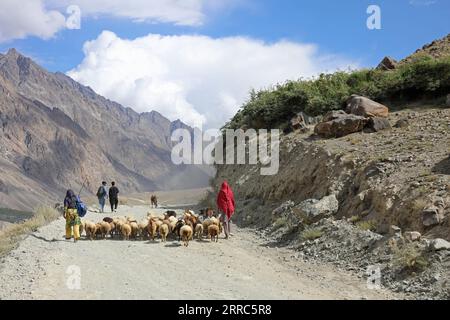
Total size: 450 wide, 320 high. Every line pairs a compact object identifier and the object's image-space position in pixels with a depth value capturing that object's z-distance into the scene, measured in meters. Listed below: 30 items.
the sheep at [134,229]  16.45
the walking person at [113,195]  25.54
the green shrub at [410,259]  10.78
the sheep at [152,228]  15.96
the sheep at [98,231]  16.40
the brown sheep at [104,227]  16.47
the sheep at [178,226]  15.87
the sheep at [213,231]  15.78
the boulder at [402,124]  20.20
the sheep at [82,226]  16.66
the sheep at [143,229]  16.50
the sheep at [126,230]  16.23
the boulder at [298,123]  25.05
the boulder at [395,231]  12.54
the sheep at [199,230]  16.03
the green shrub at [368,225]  13.77
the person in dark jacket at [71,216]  15.77
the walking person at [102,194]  24.73
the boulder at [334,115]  21.98
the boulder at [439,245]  10.88
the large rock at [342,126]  20.91
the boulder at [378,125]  20.47
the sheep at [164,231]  15.72
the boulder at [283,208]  18.78
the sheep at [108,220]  17.11
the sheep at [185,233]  14.99
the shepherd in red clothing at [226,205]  16.72
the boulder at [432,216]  12.23
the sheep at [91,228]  16.14
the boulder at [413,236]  11.86
